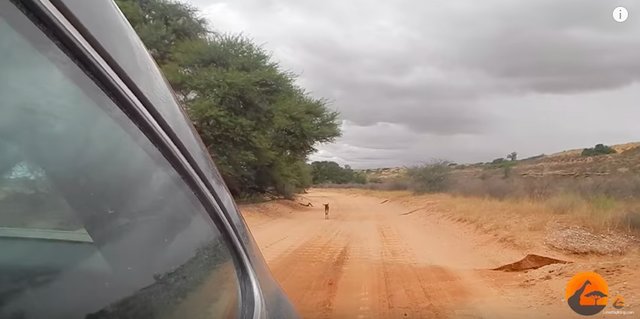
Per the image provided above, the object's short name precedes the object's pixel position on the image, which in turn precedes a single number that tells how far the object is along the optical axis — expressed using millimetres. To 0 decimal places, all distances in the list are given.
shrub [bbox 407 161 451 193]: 42394
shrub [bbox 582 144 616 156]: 44406
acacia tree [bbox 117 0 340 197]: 22734
